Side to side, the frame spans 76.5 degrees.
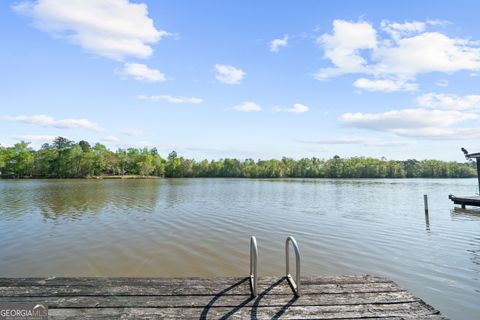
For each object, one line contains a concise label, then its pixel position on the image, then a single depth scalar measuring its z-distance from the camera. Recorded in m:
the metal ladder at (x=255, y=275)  4.47
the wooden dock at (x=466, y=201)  20.22
